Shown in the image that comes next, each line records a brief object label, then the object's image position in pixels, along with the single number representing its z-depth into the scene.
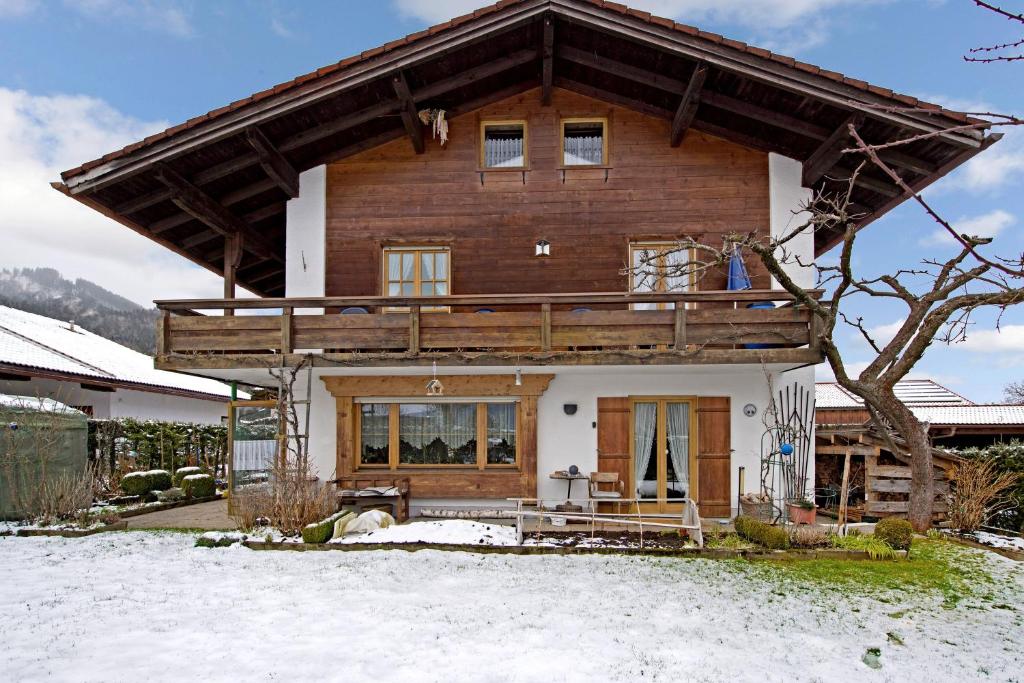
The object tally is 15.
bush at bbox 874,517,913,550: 7.91
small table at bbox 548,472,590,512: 10.04
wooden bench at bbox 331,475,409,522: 9.89
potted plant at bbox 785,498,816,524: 9.30
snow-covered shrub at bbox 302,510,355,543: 8.25
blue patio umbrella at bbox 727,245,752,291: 10.27
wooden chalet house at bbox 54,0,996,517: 9.61
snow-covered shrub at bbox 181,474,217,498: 13.03
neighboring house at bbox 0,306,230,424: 15.22
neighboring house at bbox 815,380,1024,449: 14.02
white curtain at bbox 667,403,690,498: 10.63
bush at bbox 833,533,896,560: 7.73
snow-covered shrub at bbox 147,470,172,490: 13.15
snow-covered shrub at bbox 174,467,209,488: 13.98
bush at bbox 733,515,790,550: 7.96
